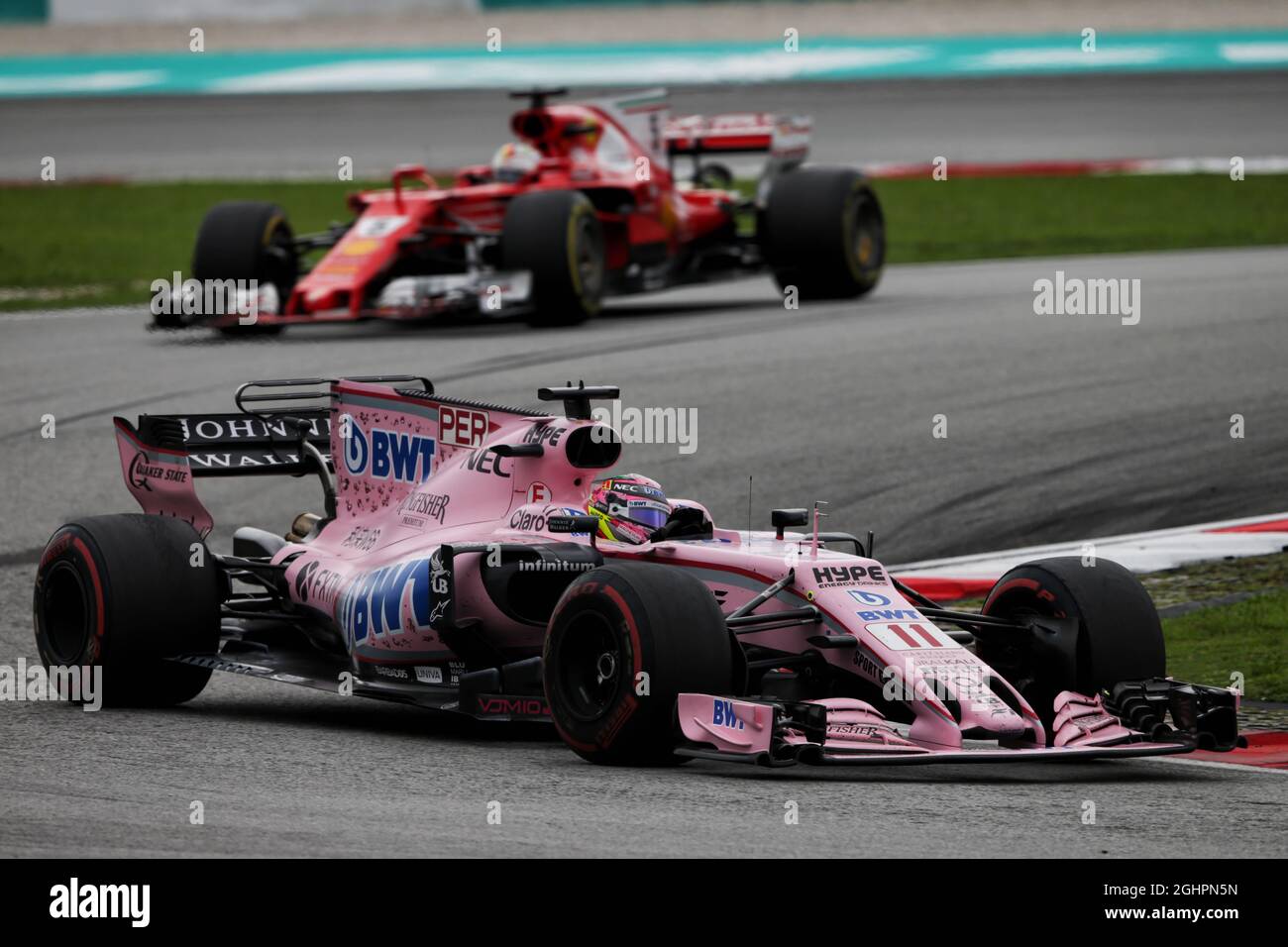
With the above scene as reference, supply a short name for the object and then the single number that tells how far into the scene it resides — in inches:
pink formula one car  631.8
